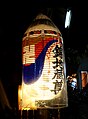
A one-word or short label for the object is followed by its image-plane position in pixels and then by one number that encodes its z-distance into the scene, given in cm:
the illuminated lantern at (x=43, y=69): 215
